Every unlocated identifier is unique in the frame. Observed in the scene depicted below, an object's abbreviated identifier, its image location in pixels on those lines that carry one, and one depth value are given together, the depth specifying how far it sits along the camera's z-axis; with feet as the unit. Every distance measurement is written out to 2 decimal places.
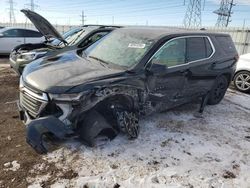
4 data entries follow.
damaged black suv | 7.99
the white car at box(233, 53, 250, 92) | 18.33
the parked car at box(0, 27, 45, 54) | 27.83
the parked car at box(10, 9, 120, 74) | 15.35
